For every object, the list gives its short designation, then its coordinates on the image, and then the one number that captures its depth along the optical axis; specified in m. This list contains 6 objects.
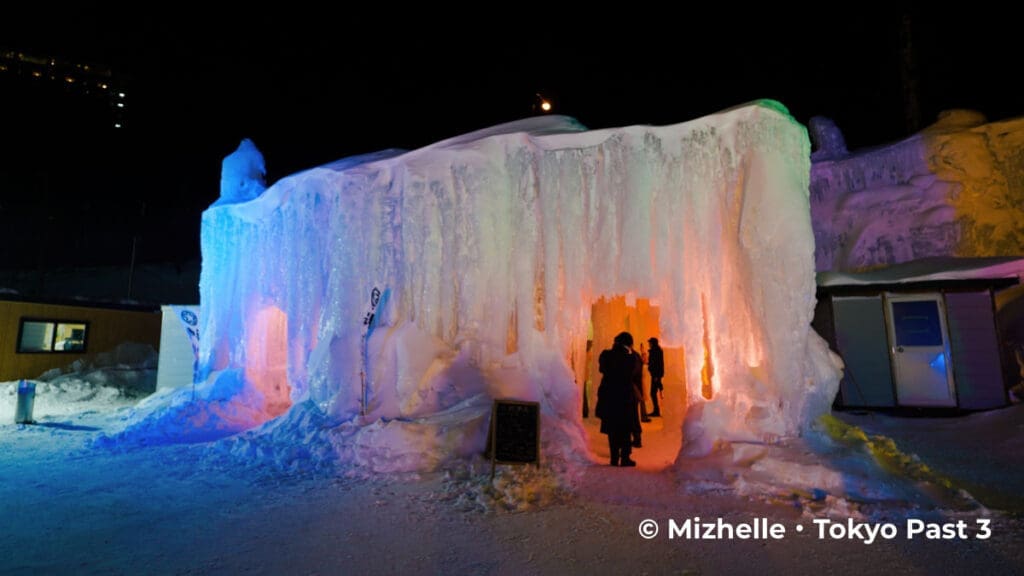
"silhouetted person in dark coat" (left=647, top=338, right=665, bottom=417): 9.35
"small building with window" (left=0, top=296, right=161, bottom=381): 14.69
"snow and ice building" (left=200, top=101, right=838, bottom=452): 6.10
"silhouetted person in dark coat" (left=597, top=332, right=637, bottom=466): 5.77
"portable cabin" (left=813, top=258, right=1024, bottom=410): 8.92
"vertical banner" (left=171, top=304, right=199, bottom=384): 10.51
